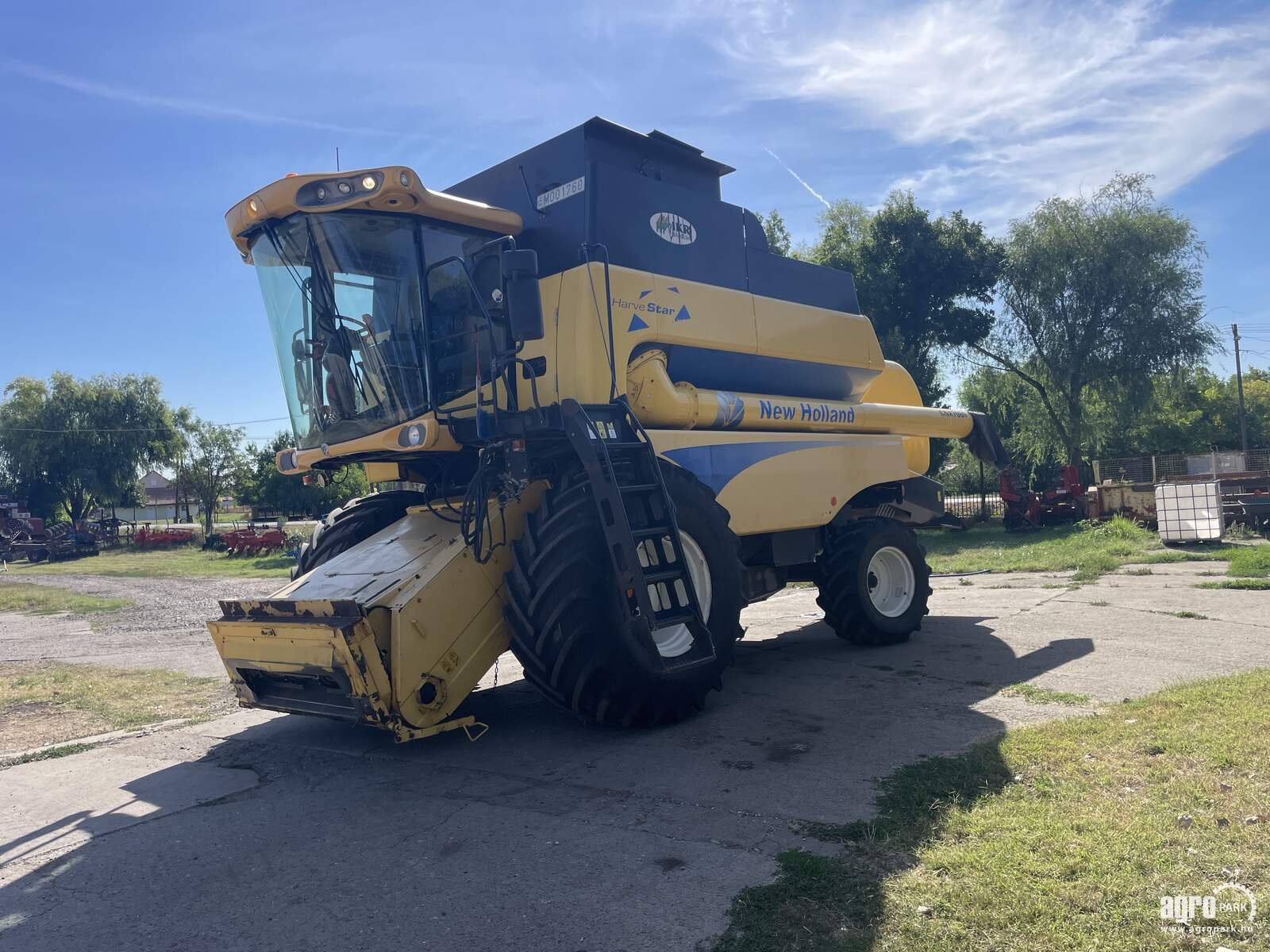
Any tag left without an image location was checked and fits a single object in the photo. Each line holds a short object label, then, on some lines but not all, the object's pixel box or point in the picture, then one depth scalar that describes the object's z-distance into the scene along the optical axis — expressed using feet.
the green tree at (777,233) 104.37
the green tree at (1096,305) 86.99
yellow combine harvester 17.38
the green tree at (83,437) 159.02
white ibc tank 58.34
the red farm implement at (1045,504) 78.59
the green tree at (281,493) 119.34
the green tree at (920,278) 87.25
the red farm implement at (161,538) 127.85
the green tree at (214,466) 151.02
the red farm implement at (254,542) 102.01
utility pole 132.05
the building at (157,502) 278.26
